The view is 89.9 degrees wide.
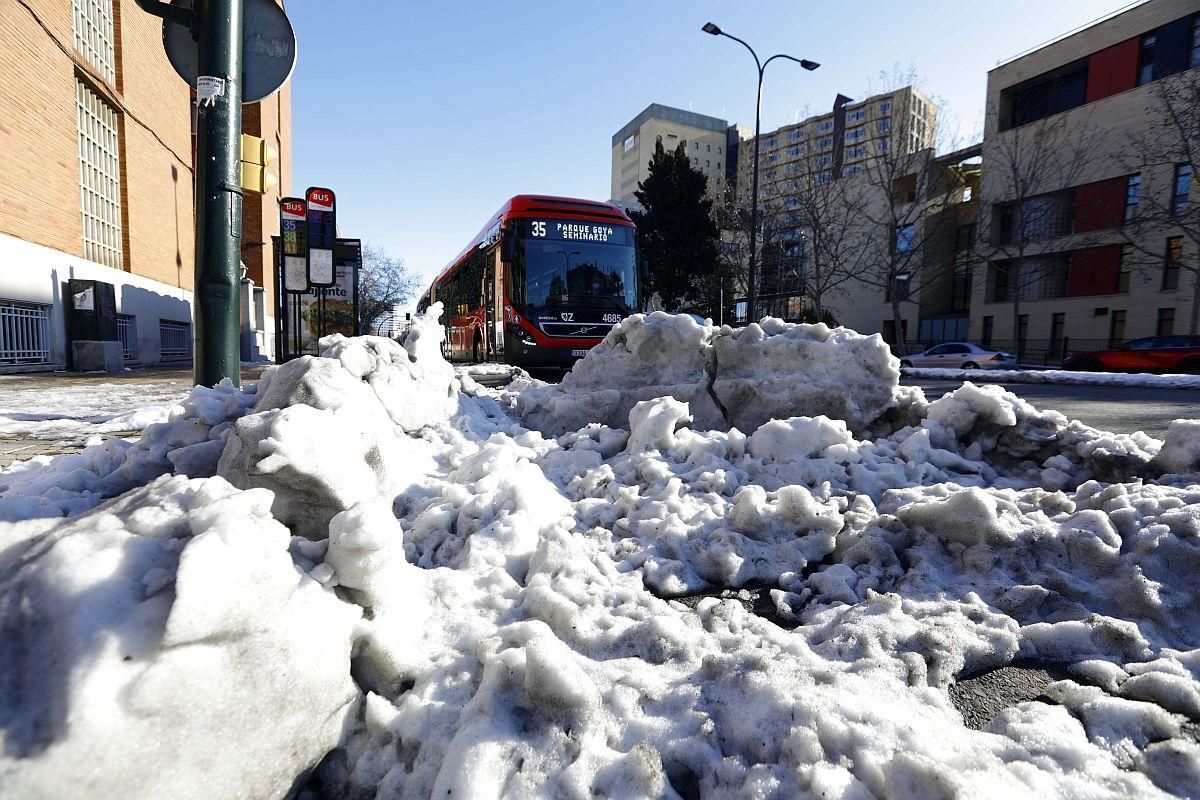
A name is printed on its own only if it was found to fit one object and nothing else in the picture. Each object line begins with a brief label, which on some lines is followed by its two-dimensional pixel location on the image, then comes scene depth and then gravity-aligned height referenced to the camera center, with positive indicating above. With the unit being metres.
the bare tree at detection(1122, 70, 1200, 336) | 23.27 +8.44
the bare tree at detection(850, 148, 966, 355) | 28.33 +8.35
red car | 18.42 +0.27
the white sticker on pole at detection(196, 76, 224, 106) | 4.66 +1.93
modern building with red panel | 27.16 +8.58
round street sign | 4.98 +2.47
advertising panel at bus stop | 16.80 +1.10
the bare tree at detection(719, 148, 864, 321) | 28.45 +6.40
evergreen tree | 34.41 +7.29
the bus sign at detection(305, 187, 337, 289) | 13.77 +2.52
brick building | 11.68 +3.93
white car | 23.21 +0.06
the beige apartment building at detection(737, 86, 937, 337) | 28.38 +8.02
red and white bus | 12.09 +1.48
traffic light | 5.39 +1.59
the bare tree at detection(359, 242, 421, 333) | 53.72 +4.95
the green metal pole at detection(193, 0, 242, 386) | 4.71 +1.22
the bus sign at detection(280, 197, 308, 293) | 13.85 +2.35
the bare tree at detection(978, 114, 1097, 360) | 30.20 +8.79
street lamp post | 20.74 +7.72
